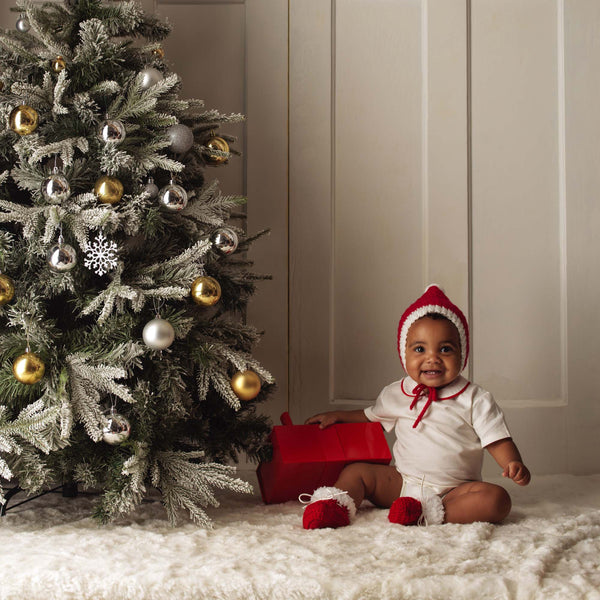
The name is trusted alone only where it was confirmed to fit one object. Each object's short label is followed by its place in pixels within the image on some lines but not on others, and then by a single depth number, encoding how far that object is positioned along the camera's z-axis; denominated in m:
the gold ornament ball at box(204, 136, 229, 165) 1.47
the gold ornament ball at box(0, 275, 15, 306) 1.24
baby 1.39
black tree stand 1.37
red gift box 1.48
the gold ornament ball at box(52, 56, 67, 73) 1.33
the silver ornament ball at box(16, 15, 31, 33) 1.46
